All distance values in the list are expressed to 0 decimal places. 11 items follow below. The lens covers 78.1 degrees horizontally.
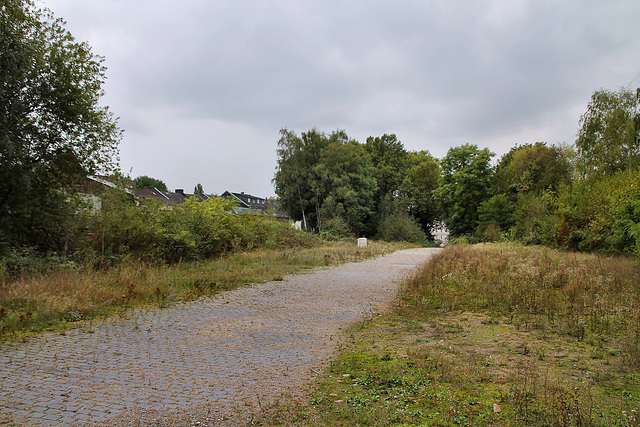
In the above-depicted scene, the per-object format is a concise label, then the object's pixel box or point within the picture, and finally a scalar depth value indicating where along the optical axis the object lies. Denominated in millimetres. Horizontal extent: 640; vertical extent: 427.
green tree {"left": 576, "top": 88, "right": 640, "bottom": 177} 26859
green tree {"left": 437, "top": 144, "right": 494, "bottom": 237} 47438
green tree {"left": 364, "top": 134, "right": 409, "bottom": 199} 59312
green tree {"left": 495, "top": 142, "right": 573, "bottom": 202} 43094
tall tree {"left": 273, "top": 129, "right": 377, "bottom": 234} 48062
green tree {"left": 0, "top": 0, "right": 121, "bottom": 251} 12359
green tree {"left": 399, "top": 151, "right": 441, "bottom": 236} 59188
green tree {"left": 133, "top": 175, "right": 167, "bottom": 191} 90562
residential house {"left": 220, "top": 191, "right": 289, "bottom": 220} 96719
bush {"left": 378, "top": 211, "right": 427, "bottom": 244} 51219
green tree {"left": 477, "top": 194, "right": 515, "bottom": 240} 42406
